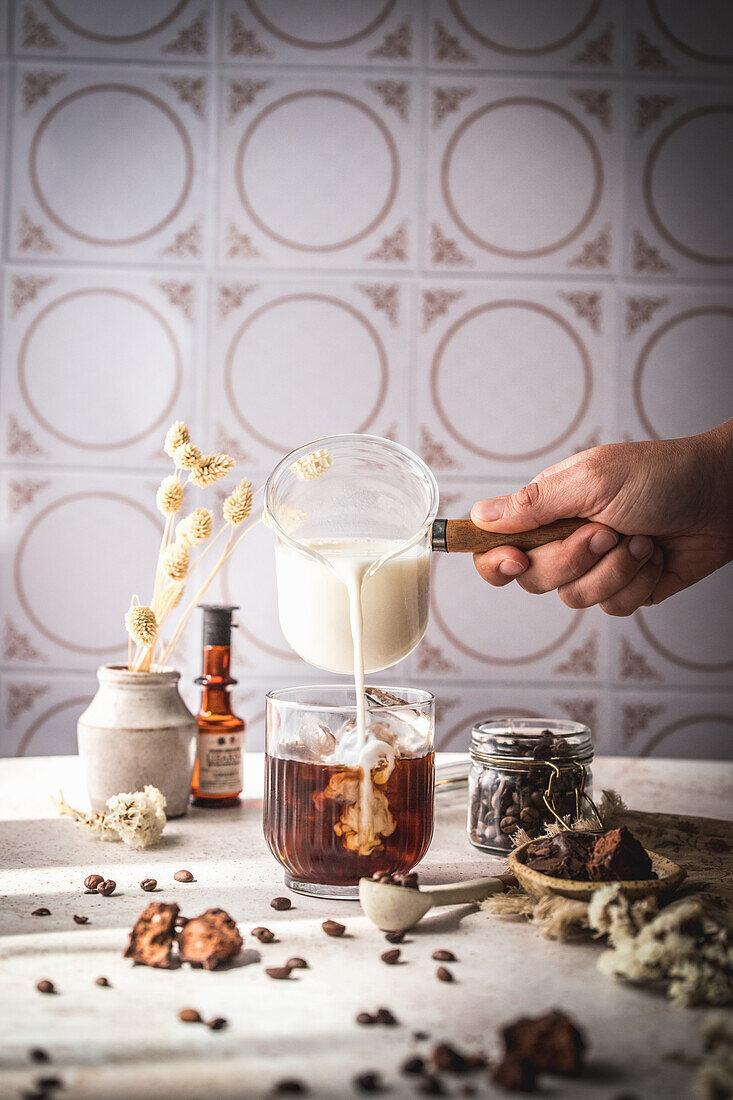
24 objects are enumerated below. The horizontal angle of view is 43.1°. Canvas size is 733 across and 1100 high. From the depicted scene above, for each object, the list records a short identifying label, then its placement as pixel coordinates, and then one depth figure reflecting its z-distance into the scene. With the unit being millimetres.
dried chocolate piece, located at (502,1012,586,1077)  524
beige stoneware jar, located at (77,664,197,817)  1046
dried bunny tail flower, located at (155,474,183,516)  1058
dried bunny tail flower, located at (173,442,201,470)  1047
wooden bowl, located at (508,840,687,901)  721
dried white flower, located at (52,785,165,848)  950
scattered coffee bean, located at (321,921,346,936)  731
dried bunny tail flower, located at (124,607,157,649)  1032
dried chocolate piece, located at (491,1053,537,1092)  509
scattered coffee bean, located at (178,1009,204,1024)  581
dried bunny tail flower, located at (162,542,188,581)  1062
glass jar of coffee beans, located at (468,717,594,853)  941
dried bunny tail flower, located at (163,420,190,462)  1050
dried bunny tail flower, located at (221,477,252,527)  1064
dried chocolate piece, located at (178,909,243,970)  666
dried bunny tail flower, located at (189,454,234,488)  1060
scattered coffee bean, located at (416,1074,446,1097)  505
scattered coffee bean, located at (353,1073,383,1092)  510
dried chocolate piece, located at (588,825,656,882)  735
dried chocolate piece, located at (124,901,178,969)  668
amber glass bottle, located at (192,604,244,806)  1129
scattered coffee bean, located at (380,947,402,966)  675
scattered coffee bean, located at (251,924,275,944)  715
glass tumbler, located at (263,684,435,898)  796
